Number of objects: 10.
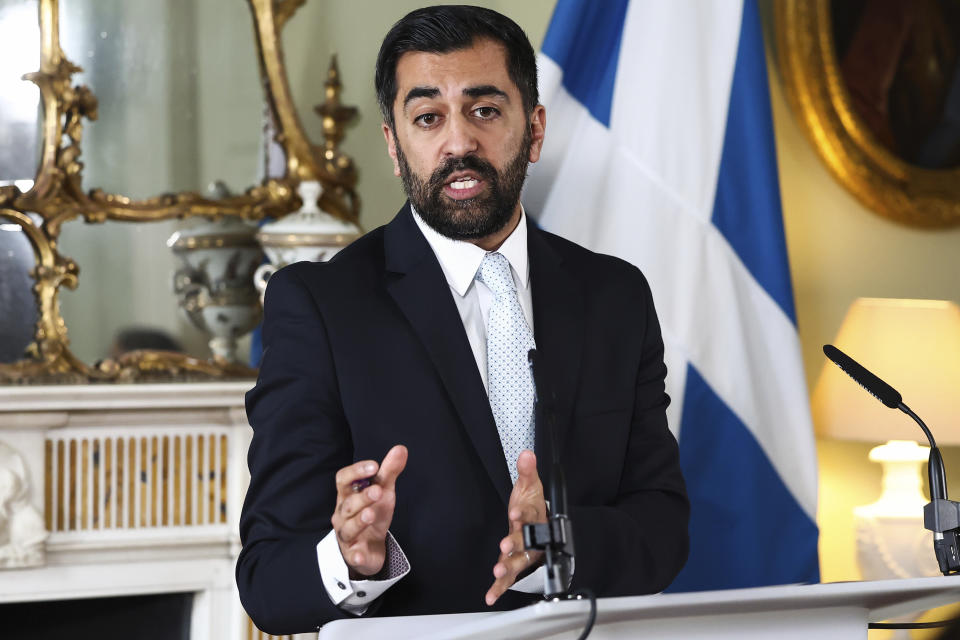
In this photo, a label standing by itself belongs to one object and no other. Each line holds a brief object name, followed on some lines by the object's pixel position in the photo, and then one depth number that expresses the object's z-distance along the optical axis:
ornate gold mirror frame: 4.62
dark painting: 5.96
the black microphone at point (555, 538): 2.03
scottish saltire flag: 4.54
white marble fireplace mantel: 4.42
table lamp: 5.12
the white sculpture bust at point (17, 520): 4.35
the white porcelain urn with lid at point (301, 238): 4.74
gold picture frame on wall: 5.87
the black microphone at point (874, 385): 2.72
